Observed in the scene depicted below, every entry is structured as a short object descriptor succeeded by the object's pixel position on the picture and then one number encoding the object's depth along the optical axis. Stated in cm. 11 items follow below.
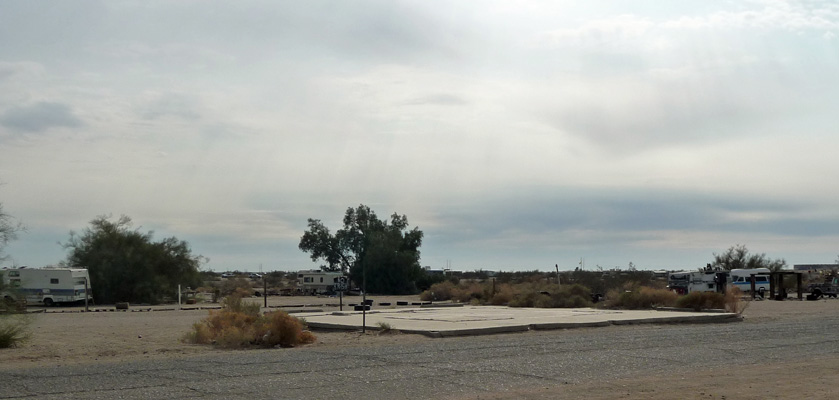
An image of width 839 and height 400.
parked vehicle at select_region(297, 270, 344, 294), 8094
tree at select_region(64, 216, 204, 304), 6544
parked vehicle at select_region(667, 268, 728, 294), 6283
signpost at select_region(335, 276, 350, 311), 3262
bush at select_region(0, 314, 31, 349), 2166
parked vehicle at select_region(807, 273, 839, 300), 6022
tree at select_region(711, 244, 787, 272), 10056
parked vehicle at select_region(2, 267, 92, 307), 5512
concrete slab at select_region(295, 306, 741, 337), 2681
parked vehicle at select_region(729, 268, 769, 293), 6819
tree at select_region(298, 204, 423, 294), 9056
